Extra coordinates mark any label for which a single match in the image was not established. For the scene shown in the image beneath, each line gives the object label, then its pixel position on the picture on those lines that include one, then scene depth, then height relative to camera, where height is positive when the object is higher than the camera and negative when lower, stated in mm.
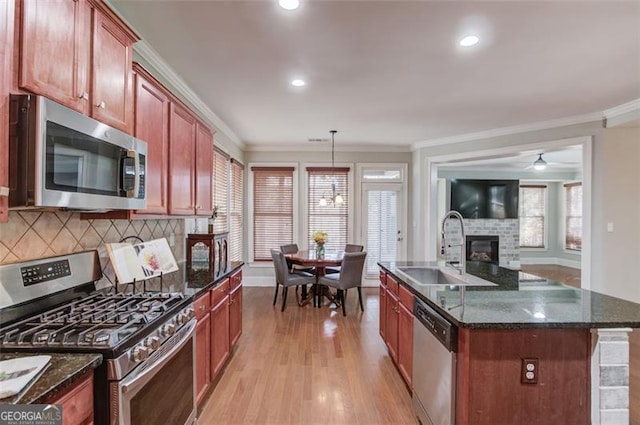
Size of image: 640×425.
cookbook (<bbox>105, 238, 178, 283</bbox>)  2000 -330
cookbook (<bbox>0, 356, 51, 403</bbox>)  923 -511
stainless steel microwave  1140 +214
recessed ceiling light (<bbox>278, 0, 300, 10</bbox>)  1928 +1269
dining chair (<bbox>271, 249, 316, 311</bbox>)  4550 -922
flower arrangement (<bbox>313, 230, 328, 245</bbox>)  4918 -366
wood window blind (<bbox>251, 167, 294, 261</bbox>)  6180 +102
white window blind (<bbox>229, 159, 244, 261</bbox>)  5320 +33
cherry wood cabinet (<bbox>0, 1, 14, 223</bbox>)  1085 +428
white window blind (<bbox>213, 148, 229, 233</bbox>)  4418 +360
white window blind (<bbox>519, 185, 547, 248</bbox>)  9102 +30
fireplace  8500 -829
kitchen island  1536 -734
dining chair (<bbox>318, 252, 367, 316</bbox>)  4391 -863
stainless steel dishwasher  1651 -870
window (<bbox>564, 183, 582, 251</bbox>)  8625 -10
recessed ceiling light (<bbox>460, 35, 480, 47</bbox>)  2299 +1273
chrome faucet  2312 -247
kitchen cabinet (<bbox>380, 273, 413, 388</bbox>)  2388 -928
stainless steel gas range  1213 -492
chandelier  5230 +371
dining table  4570 -702
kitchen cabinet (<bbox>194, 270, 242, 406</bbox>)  2199 -922
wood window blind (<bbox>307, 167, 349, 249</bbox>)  6188 +176
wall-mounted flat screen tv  8477 +457
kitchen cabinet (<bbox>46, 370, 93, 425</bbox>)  1033 -646
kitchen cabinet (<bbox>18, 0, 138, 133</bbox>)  1210 +686
